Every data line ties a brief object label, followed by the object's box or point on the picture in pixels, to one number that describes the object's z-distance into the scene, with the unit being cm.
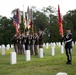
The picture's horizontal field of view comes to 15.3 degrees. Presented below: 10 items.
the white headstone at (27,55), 1883
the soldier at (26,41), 2498
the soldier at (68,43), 1560
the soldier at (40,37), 2346
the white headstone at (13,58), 1675
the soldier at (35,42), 2387
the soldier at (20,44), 2639
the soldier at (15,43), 2671
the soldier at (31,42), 2466
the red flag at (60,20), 1929
